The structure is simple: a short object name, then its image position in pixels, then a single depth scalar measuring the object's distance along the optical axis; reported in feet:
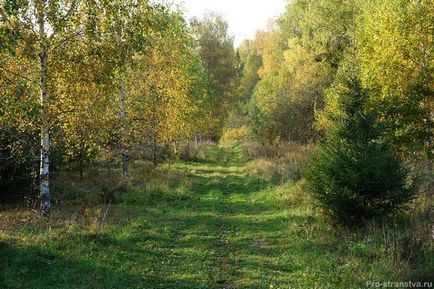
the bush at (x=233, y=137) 185.33
